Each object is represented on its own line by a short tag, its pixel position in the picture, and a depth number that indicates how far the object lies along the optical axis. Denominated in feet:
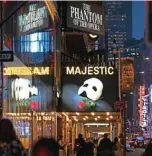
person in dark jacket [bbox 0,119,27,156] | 23.12
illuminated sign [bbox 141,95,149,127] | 508.12
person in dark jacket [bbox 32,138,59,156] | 18.49
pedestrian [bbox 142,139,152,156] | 23.99
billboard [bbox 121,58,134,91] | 117.06
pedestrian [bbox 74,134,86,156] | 84.84
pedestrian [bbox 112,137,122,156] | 79.60
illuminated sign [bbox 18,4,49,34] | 63.21
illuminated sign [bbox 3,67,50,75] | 57.90
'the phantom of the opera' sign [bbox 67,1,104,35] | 100.42
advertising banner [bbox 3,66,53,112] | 57.62
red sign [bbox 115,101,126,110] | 96.89
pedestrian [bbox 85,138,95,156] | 84.94
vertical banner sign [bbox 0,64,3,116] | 51.96
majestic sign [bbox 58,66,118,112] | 106.42
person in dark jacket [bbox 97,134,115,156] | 54.34
